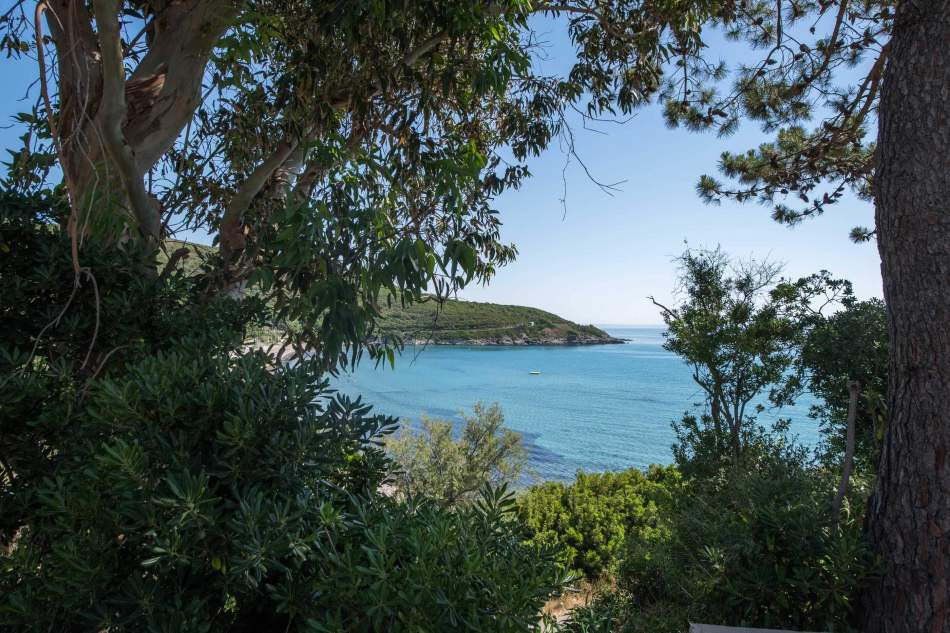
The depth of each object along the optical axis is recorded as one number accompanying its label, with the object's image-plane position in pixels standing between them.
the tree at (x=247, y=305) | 0.93
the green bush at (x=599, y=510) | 5.90
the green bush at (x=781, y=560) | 1.77
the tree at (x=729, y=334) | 5.72
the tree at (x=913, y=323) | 1.76
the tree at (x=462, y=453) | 8.84
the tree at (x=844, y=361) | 5.06
